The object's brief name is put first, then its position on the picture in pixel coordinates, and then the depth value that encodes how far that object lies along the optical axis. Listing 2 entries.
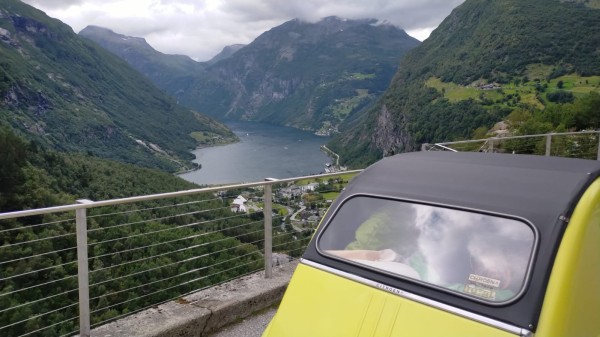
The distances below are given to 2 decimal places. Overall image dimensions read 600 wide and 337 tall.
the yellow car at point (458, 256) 1.76
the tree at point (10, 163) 25.05
